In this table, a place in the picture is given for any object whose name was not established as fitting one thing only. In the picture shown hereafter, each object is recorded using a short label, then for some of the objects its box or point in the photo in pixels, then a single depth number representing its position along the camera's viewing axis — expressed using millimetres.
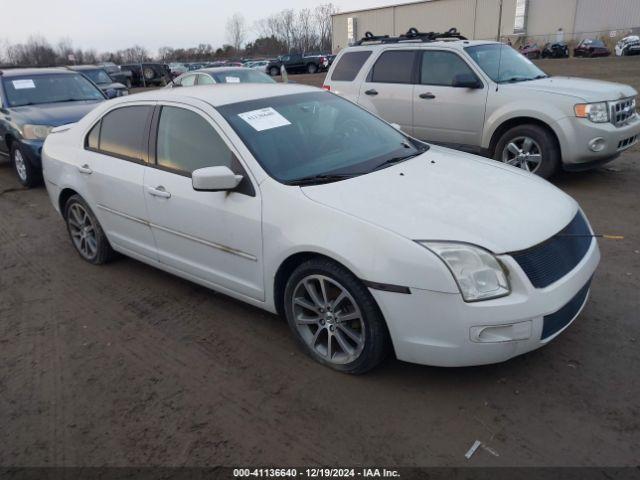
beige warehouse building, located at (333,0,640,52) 50969
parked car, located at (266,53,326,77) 39375
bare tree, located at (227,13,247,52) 90750
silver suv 6395
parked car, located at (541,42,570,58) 40031
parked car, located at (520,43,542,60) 41669
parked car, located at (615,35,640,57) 35062
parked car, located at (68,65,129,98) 15820
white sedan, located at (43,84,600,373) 2744
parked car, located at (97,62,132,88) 29047
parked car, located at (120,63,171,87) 23188
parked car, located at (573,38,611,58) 37625
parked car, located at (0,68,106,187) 8000
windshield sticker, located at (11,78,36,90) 8883
